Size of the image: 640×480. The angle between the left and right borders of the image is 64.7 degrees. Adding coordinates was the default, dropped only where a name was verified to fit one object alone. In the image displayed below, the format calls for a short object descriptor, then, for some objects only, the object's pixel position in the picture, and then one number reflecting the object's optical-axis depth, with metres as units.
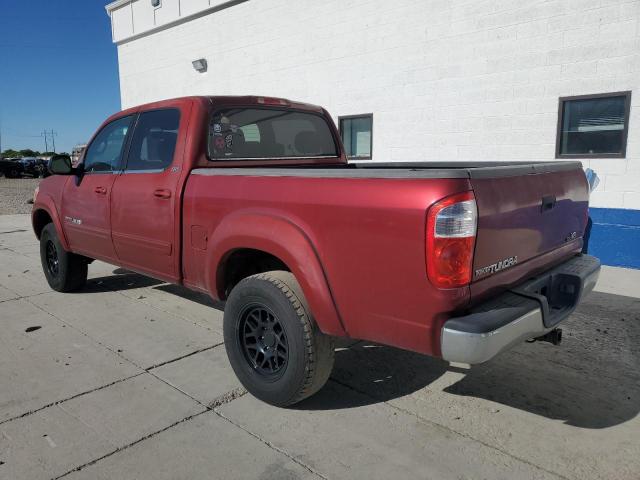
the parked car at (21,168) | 32.28
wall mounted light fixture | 11.54
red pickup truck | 2.21
